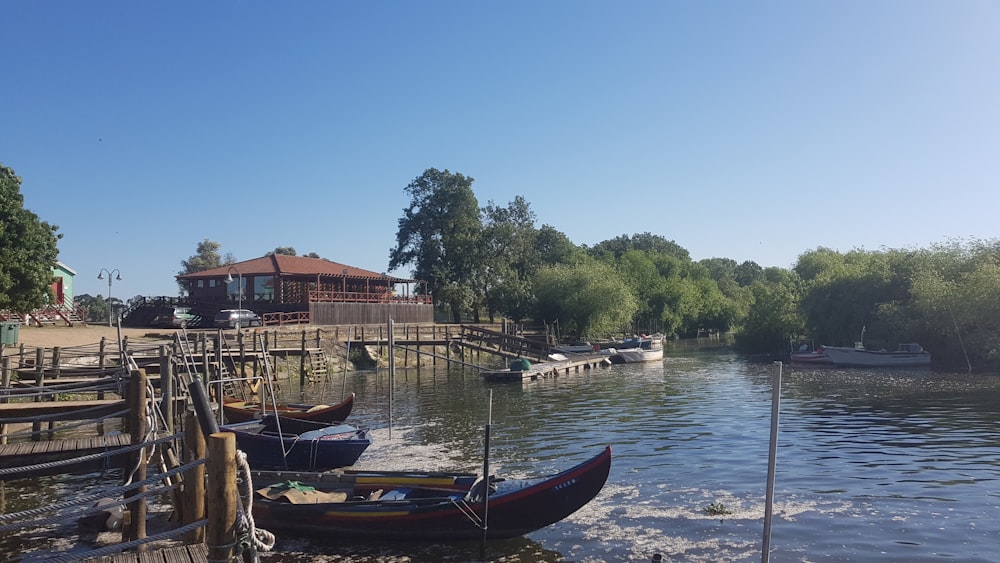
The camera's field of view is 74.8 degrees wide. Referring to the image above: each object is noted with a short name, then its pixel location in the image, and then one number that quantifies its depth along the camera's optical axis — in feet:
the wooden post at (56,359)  75.77
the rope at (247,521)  19.12
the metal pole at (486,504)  33.74
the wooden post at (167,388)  35.67
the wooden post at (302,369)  118.42
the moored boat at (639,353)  168.66
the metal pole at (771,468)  21.05
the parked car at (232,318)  145.18
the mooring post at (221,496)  18.17
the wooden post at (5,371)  60.80
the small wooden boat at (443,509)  35.04
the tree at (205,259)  308.40
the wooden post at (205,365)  71.67
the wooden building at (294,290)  167.63
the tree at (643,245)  416.34
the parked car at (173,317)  149.36
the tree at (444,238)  225.15
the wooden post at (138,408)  29.53
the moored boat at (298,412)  66.18
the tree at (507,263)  223.92
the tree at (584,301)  211.00
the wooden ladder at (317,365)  120.88
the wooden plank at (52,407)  37.24
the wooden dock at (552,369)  123.65
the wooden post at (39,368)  65.82
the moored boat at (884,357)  140.36
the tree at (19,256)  96.48
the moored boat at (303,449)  51.29
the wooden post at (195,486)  23.41
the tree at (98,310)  204.40
